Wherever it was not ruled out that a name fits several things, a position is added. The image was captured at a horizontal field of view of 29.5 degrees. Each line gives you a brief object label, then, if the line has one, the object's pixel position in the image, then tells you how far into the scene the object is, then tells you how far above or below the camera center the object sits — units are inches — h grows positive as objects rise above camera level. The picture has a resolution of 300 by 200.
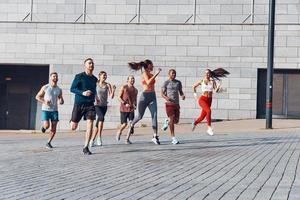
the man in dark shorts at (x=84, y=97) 449.4 +4.9
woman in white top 650.8 +11.2
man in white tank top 518.3 -0.7
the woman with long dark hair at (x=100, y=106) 528.4 -2.4
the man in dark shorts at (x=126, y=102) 581.0 +2.1
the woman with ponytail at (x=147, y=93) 530.0 +10.6
